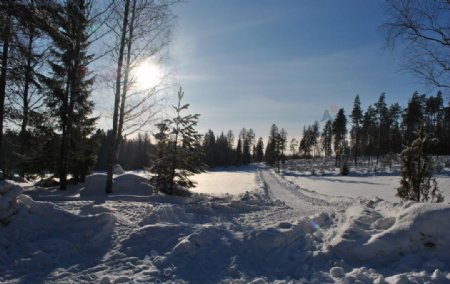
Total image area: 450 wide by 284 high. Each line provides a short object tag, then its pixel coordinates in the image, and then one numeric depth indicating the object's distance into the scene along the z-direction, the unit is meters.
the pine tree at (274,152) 82.78
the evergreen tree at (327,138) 97.18
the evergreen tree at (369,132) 73.69
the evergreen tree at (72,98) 14.42
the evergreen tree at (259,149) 127.19
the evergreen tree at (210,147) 98.44
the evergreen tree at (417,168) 13.32
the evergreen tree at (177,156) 16.84
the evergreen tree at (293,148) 134.50
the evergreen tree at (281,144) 84.03
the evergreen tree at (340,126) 69.88
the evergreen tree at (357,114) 70.56
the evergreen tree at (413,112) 63.72
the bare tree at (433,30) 9.32
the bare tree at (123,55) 13.84
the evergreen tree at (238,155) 104.88
